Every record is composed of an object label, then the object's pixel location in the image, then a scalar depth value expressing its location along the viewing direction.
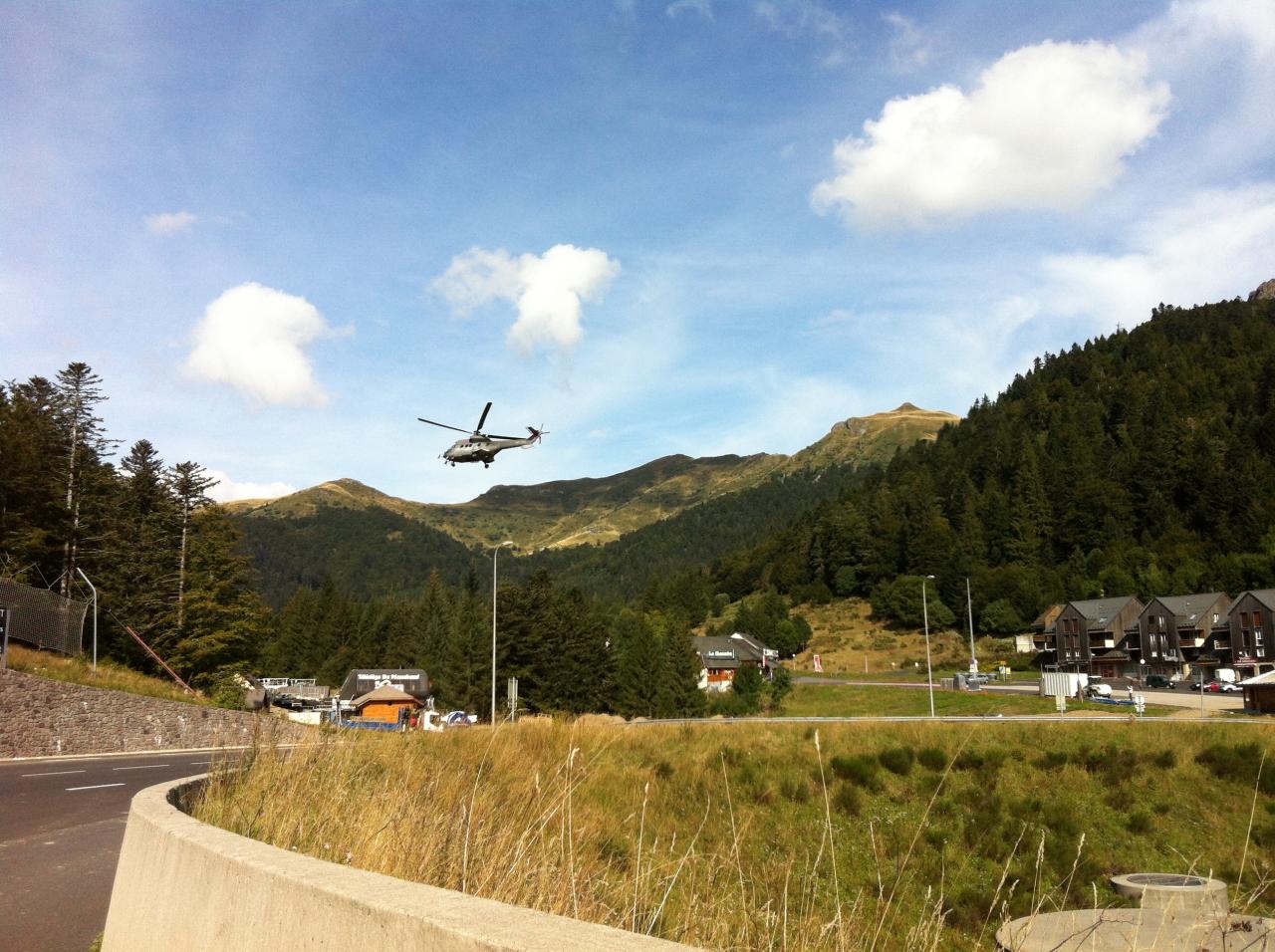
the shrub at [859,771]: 22.17
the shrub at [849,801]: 20.94
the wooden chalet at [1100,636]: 96.25
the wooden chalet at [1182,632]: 88.81
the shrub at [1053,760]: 22.47
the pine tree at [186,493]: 50.69
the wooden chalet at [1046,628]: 106.19
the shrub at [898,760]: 22.66
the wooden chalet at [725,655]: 104.56
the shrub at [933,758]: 22.70
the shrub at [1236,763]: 20.59
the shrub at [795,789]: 21.19
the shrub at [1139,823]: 19.25
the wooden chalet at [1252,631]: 79.31
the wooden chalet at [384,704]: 57.56
